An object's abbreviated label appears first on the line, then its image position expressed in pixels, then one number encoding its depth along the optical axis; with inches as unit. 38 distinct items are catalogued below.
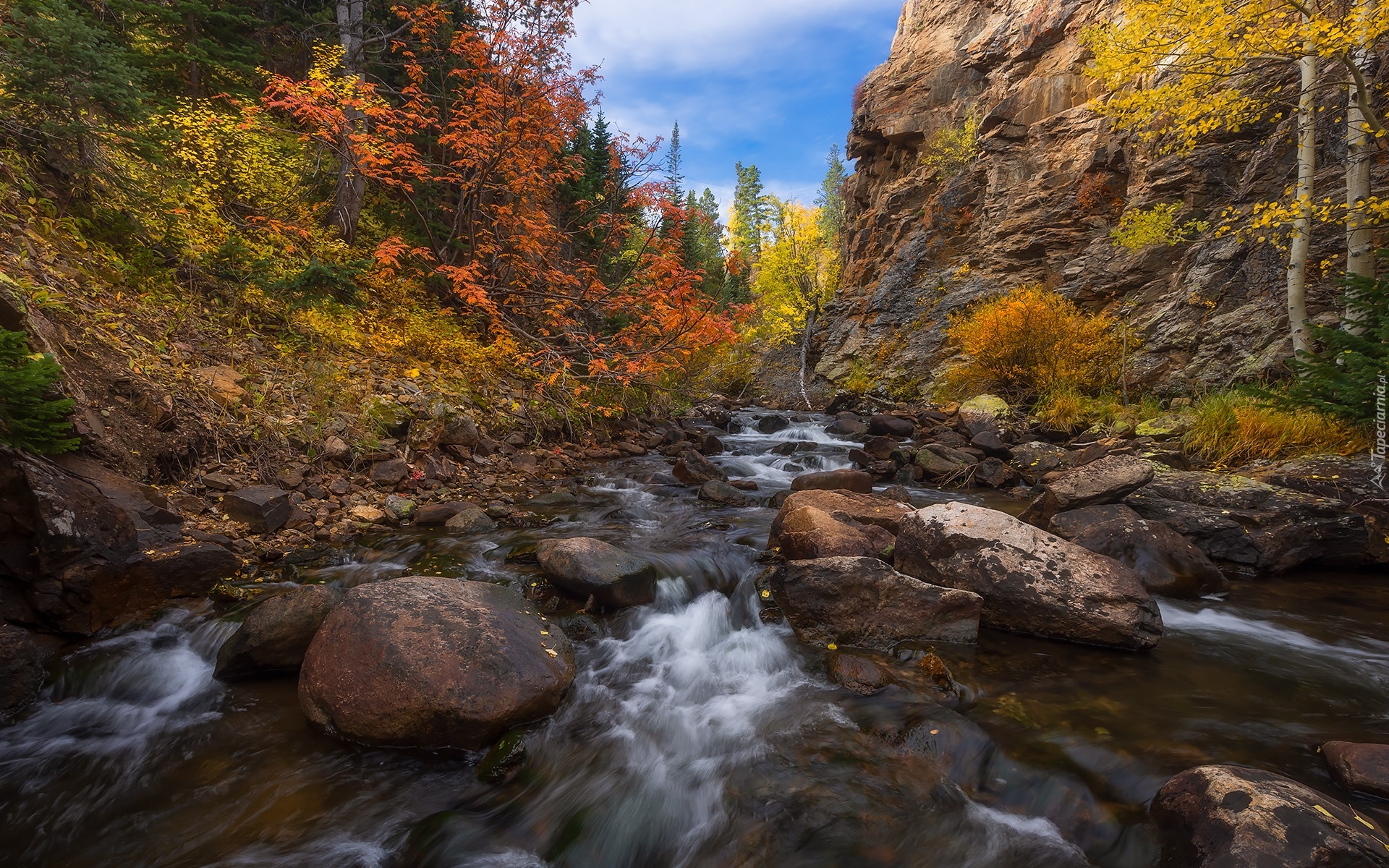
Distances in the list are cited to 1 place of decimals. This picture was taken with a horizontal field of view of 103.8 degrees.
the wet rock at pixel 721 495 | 356.2
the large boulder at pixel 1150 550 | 213.6
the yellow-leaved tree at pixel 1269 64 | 302.2
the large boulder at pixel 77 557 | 148.7
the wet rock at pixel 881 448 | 473.1
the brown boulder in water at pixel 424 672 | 135.1
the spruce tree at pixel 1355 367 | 262.4
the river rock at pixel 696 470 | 404.2
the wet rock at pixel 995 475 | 389.7
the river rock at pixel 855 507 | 259.6
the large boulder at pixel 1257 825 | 88.7
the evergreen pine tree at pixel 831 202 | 2118.6
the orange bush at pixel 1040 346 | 530.6
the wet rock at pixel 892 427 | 555.8
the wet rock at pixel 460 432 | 352.5
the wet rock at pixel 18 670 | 136.0
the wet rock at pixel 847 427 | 639.8
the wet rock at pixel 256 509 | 224.1
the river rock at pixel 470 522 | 267.1
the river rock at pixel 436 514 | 271.3
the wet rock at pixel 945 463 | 404.8
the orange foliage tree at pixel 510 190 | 362.6
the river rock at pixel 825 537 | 228.5
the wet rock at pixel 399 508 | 269.0
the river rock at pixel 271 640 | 156.5
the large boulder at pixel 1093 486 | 250.4
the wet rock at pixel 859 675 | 161.3
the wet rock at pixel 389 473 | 291.1
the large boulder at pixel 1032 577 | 175.9
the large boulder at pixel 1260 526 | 230.8
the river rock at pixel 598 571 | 203.5
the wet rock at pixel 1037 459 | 399.5
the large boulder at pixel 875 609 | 181.2
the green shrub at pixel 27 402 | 149.5
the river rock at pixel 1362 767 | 112.8
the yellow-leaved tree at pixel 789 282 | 1106.1
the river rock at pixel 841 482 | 325.4
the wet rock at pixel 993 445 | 432.5
